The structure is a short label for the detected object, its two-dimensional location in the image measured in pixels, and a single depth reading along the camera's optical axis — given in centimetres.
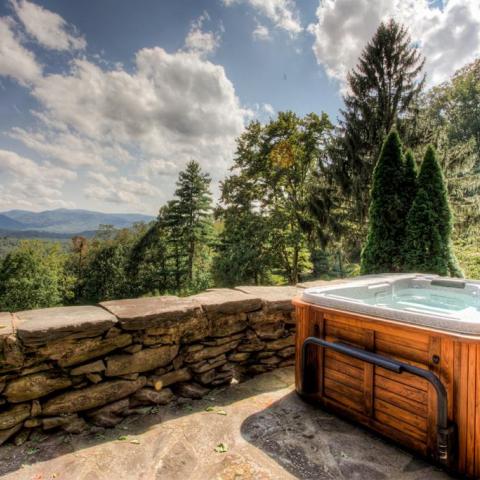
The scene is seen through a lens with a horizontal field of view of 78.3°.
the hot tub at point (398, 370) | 131
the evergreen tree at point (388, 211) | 468
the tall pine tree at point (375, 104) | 884
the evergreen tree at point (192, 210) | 1873
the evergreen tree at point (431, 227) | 430
